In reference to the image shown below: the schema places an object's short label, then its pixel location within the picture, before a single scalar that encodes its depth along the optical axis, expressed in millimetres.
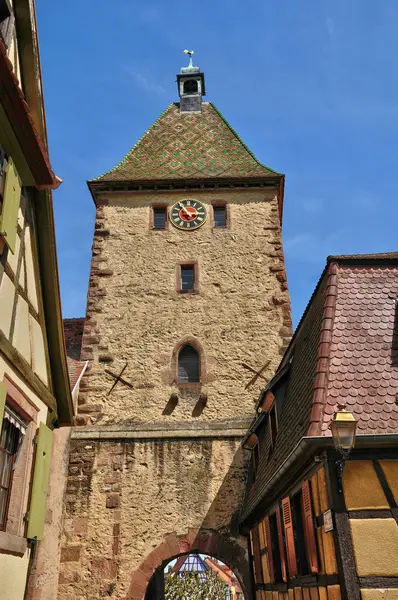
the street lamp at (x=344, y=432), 4484
